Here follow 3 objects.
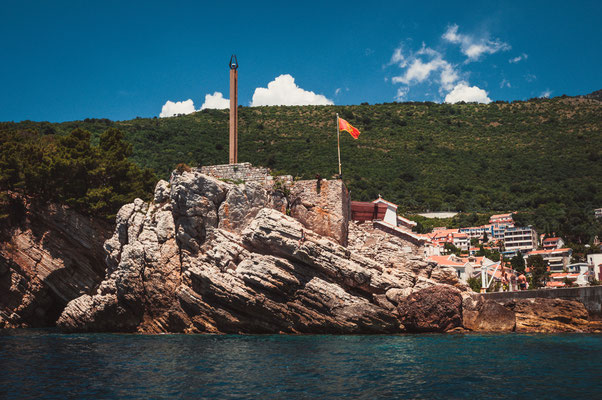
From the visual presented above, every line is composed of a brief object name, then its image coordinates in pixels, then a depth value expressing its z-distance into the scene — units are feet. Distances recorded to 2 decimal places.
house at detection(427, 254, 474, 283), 166.93
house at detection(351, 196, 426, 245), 90.89
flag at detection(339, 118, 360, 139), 91.86
